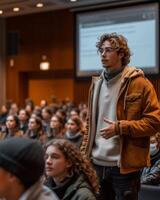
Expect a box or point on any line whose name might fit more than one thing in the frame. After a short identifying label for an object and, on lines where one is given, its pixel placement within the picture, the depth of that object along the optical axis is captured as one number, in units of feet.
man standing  6.58
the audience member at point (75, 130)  17.98
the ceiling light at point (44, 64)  39.88
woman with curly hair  5.86
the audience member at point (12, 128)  20.67
